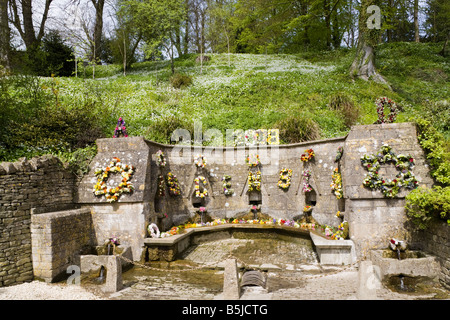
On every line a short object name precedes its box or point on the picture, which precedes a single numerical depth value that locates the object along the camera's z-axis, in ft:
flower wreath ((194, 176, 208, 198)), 34.04
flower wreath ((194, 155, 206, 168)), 34.47
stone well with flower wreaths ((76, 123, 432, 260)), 23.76
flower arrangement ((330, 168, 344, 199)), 27.58
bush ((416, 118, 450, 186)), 22.72
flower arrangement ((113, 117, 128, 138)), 29.15
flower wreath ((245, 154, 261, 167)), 35.91
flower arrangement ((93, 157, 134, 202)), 25.39
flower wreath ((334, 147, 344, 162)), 28.10
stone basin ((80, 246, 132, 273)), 22.70
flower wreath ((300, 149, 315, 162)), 31.86
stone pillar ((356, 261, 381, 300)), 15.85
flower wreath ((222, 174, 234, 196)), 36.00
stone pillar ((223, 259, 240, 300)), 16.25
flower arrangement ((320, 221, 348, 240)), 24.83
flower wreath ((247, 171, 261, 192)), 35.70
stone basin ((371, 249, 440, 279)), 19.60
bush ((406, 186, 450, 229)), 18.94
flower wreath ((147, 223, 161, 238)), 25.91
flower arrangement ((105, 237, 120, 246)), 24.79
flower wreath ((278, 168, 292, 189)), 34.19
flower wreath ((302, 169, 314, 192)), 31.76
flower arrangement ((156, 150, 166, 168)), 30.08
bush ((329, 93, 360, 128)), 45.68
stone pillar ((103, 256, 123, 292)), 18.71
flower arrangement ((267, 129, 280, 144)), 38.81
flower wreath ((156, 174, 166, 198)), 30.14
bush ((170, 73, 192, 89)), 64.39
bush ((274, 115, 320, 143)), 39.43
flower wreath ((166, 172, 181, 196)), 32.14
